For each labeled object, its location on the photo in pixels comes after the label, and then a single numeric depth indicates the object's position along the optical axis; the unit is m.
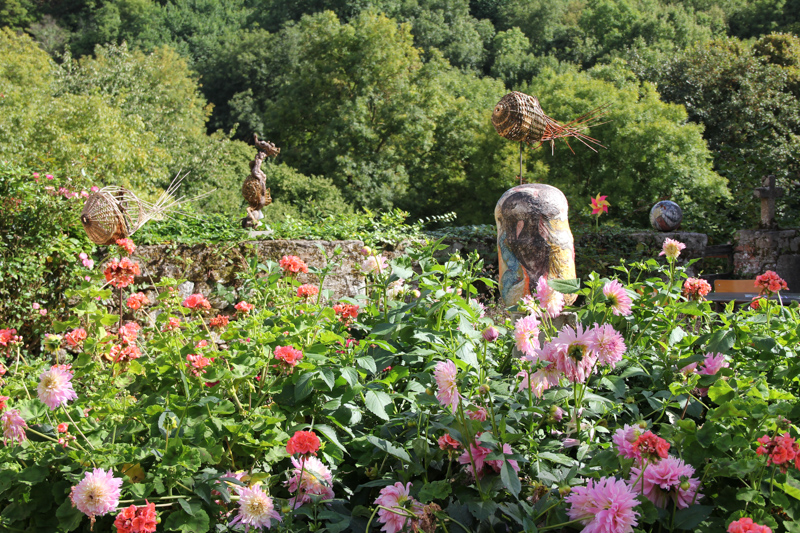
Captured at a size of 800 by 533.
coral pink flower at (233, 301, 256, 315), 2.19
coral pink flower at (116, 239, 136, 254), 2.50
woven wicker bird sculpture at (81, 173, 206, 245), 3.45
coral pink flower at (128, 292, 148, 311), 2.05
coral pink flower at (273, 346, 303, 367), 1.57
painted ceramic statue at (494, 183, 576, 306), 3.54
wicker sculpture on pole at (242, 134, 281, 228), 6.45
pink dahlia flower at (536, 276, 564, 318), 1.82
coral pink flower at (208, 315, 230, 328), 2.08
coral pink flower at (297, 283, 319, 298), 2.24
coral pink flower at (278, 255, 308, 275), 2.37
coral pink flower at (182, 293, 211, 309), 2.02
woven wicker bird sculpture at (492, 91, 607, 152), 3.62
